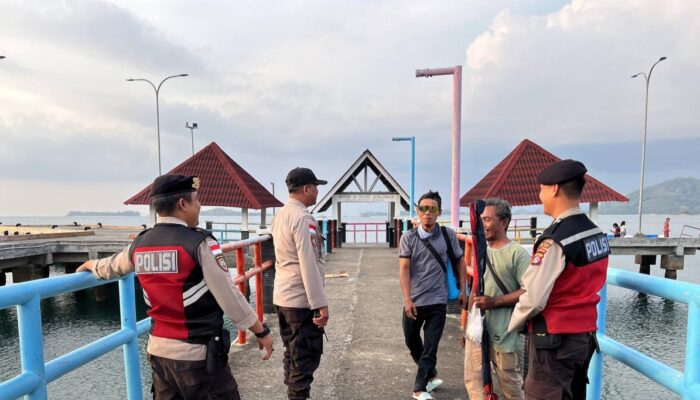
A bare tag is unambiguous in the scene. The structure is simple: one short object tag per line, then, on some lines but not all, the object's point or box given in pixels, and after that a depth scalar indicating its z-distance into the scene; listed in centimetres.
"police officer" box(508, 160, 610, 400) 188
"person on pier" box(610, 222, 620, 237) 2289
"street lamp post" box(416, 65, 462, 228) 706
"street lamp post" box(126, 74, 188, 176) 2440
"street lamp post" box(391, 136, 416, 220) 1716
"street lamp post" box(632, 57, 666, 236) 2302
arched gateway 1955
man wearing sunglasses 331
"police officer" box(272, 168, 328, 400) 283
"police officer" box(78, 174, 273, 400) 189
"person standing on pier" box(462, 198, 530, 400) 262
